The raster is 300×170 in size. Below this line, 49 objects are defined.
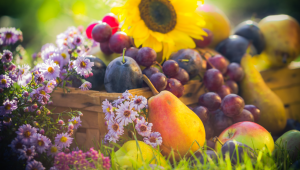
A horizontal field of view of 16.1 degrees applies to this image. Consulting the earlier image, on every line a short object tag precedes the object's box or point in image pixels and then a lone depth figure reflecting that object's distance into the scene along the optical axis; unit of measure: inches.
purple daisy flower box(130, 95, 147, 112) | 48.9
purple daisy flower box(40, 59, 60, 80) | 49.3
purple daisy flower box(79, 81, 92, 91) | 50.1
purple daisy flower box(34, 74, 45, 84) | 49.0
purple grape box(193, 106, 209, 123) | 51.1
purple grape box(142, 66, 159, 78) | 51.1
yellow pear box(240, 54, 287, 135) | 53.4
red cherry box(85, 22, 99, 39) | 54.0
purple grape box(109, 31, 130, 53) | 51.8
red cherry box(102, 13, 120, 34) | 53.7
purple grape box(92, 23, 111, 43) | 52.1
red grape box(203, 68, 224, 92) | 52.3
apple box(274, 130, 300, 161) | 49.4
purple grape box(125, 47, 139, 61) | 51.6
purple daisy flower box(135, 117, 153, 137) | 49.0
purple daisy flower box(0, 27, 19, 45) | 51.0
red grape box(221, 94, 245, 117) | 51.0
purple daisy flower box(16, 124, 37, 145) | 47.9
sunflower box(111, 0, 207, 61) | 52.0
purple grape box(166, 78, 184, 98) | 50.8
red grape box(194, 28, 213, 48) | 55.2
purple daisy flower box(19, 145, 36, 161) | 47.5
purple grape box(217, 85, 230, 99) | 52.7
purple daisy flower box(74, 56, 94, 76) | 49.5
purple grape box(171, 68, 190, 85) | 51.5
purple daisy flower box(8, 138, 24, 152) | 47.7
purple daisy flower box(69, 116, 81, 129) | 49.1
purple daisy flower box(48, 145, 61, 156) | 48.1
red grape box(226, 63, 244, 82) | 53.9
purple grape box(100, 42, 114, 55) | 52.7
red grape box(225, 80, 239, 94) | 53.7
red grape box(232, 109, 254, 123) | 51.5
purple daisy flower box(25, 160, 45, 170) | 47.4
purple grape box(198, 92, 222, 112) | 51.4
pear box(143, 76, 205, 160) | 49.3
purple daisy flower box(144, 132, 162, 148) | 49.0
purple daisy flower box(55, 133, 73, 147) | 48.5
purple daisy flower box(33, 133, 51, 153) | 47.9
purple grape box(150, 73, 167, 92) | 50.3
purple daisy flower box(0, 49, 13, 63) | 49.5
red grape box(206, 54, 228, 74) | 53.6
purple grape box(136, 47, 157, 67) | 50.9
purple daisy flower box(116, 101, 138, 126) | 48.8
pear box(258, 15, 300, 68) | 56.6
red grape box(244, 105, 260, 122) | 52.1
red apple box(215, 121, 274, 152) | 49.6
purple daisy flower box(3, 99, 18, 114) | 48.3
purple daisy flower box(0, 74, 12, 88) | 48.8
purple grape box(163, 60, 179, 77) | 51.0
